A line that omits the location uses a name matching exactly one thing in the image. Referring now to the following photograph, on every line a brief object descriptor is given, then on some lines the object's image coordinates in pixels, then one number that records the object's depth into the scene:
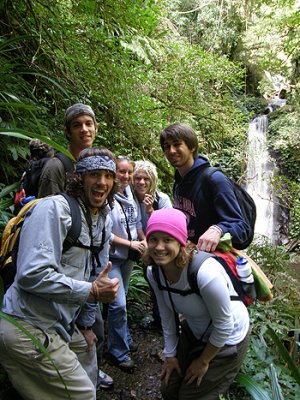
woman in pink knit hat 1.77
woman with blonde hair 3.31
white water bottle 1.96
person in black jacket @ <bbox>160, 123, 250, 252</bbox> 2.09
